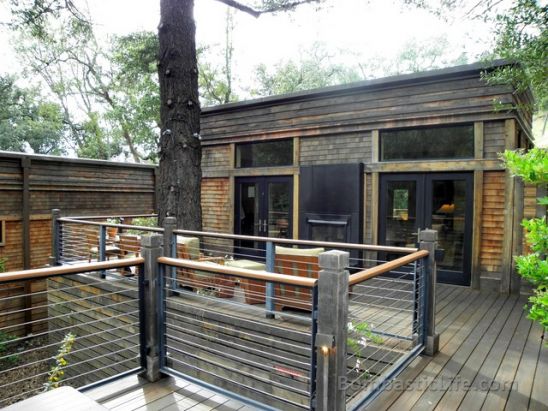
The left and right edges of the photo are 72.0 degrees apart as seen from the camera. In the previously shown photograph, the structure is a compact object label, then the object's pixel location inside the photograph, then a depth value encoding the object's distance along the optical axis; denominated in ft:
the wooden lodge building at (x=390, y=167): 17.98
